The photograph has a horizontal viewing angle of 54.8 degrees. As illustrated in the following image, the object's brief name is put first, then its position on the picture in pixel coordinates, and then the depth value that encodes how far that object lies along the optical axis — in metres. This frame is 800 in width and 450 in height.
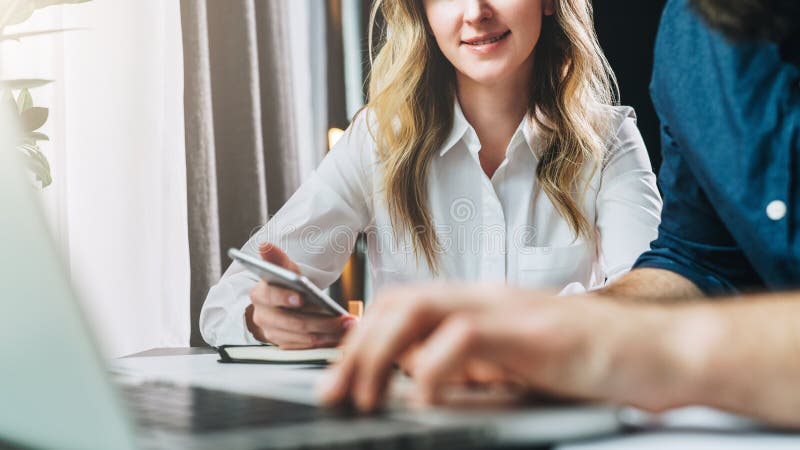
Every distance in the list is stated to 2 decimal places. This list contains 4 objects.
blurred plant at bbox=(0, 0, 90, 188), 1.58
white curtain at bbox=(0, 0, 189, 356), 2.17
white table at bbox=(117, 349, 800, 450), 0.32
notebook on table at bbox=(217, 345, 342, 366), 0.73
